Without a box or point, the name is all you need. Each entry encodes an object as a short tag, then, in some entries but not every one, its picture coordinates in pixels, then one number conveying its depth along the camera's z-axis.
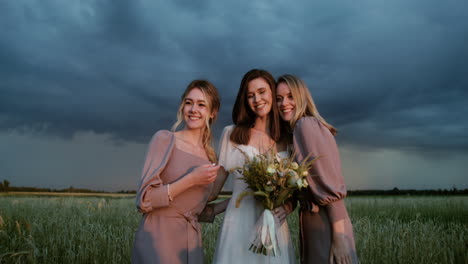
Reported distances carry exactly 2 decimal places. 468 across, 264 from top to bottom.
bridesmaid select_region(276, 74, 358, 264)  2.84
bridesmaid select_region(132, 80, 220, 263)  2.94
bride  3.31
